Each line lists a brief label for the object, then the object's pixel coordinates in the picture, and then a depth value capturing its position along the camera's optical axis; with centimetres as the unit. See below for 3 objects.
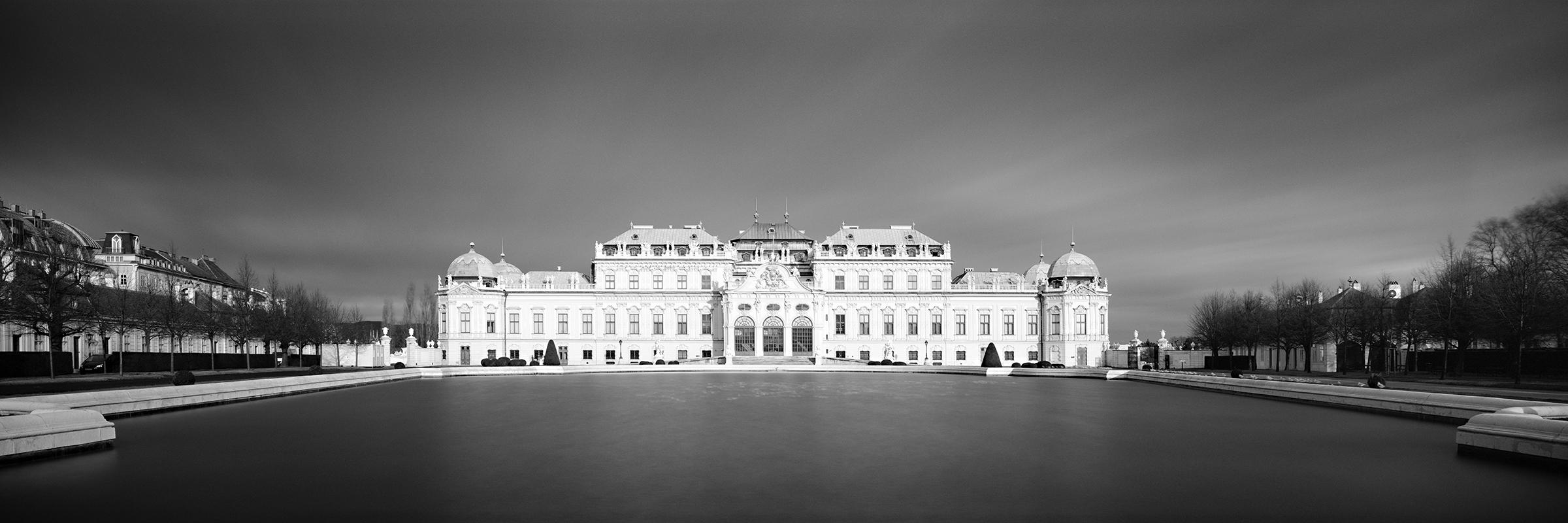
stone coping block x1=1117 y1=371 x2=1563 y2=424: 2138
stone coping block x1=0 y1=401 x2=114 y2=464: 1433
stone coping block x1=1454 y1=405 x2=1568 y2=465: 1381
